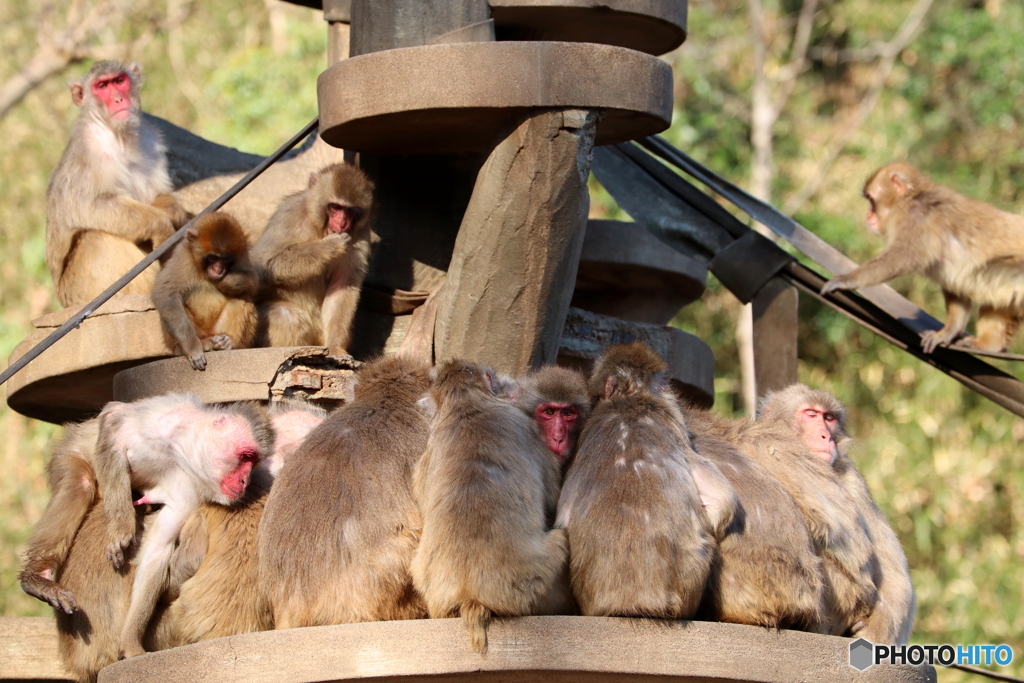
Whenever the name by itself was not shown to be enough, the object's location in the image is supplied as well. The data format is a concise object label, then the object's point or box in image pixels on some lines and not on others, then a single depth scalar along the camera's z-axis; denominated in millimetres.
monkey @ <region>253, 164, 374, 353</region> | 10250
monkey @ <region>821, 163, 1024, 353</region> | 12875
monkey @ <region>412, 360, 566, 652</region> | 6695
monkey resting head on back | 7910
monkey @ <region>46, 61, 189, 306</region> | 11625
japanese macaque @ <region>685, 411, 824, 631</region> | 7336
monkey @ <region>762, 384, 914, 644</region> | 8273
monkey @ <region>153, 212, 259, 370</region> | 9969
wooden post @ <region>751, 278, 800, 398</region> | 11695
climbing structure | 6680
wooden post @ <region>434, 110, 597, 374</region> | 8203
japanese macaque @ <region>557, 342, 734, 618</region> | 6871
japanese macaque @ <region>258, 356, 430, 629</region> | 7156
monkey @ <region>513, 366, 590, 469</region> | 7891
